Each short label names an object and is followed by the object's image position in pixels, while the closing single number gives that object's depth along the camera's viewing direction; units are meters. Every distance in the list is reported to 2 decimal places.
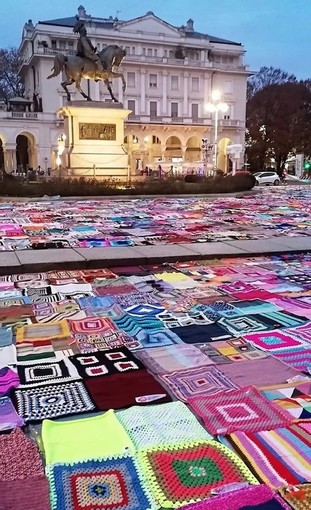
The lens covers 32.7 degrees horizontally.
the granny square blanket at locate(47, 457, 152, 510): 2.22
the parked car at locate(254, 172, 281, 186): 43.09
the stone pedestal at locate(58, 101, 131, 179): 25.86
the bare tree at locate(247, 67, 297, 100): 63.75
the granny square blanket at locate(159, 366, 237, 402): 3.32
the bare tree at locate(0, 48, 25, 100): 67.06
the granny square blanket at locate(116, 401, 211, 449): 2.74
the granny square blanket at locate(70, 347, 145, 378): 3.65
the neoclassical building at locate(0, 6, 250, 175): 58.53
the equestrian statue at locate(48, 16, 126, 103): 25.83
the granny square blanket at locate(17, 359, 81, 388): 3.48
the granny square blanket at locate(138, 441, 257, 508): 2.28
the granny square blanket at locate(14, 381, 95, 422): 3.03
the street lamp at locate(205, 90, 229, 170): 36.16
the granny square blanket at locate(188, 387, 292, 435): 2.87
